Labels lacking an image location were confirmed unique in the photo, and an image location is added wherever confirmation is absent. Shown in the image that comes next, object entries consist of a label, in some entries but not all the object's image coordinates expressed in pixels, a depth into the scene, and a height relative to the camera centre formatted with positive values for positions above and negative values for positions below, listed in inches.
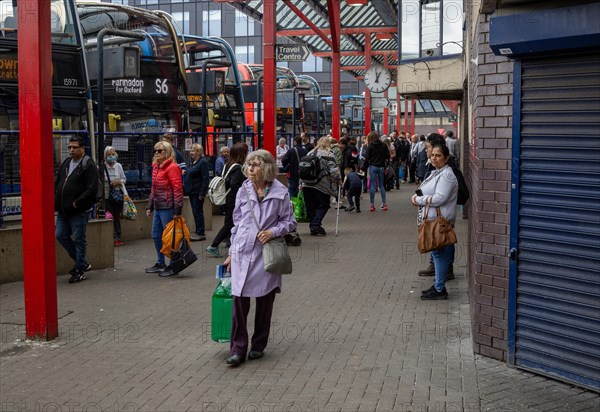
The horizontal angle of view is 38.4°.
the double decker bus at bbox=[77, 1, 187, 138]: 617.9 +51.2
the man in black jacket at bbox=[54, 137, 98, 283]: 386.6 -25.9
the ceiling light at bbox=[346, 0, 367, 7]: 1010.7 +164.1
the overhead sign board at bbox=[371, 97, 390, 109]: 1263.5 +57.4
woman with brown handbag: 345.4 -22.8
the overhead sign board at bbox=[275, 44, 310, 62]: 607.8 +63.0
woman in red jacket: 409.1 -21.4
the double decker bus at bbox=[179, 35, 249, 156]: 738.6 +42.3
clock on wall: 1045.8 +76.6
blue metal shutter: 222.5 -21.3
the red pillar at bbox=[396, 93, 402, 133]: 1555.7 +54.4
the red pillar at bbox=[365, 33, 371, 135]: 1343.5 +74.3
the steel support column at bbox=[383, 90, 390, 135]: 1687.5 +44.0
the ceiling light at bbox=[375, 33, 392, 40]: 1478.6 +181.6
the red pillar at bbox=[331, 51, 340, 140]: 1051.9 +58.4
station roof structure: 1133.5 +191.1
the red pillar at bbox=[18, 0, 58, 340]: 283.1 -10.0
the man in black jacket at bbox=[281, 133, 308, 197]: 692.1 -20.7
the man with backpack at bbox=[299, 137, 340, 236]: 550.6 -24.5
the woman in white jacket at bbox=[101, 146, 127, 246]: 501.7 -21.9
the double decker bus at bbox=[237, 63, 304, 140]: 1027.2 +53.3
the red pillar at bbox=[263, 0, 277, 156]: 598.2 +38.4
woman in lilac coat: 256.2 -30.5
